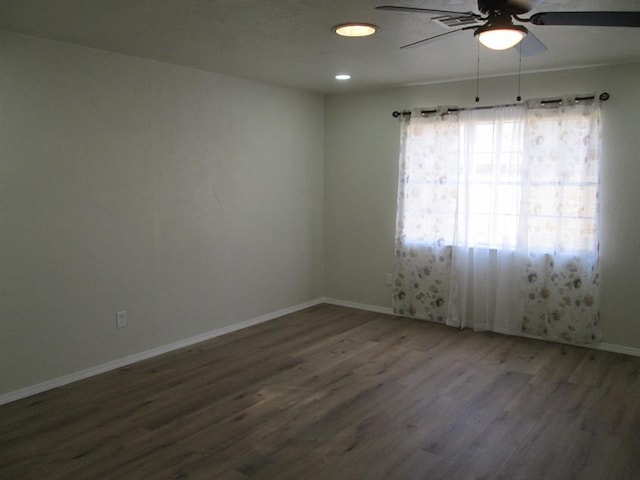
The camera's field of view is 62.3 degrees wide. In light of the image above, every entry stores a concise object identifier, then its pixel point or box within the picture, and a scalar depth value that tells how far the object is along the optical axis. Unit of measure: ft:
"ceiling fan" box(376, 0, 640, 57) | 7.33
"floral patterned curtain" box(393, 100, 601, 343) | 15.08
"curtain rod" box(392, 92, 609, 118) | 14.51
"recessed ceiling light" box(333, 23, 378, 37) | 10.41
